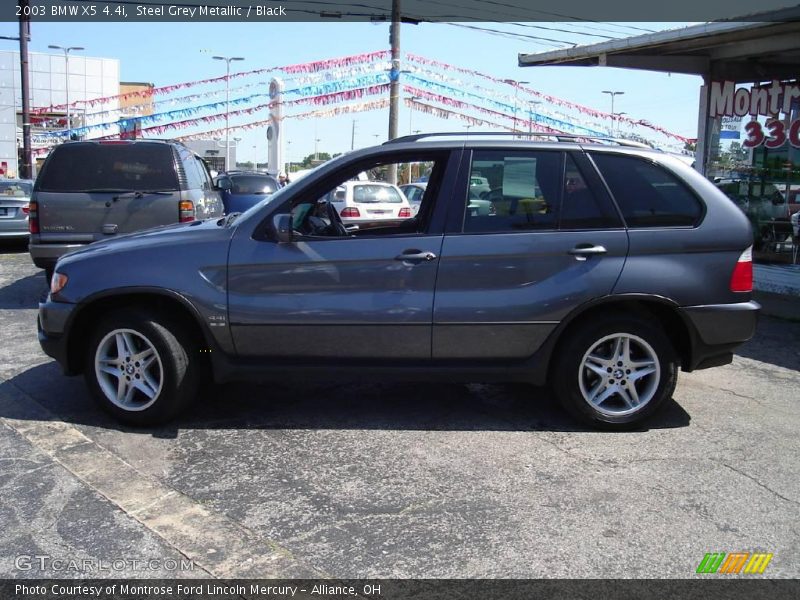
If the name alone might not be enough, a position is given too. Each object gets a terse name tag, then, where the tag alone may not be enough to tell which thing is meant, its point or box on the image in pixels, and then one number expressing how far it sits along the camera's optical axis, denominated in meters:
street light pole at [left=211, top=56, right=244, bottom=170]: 23.02
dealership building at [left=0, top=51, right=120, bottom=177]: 51.25
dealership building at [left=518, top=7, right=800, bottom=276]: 10.67
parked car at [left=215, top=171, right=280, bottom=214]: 16.11
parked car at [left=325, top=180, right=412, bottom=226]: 15.34
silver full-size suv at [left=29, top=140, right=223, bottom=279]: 8.27
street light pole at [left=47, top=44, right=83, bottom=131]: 45.59
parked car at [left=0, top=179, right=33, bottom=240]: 13.36
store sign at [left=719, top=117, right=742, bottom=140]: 11.66
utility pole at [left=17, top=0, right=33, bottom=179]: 21.20
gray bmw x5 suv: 4.58
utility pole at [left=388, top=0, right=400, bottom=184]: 19.03
